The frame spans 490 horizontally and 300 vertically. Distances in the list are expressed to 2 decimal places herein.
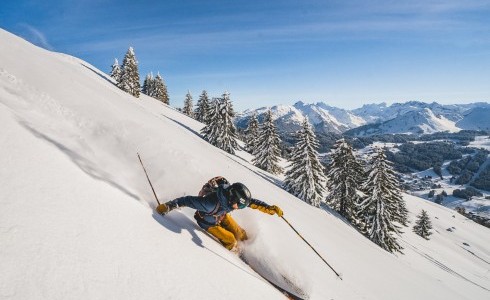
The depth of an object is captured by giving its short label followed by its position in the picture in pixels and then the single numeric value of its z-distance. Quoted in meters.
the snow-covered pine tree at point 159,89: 92.62
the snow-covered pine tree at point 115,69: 70.06
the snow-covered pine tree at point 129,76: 60.97
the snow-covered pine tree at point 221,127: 52.03
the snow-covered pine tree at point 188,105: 91.69
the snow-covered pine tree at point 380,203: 33.97
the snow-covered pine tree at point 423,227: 62.31
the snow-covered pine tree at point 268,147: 52.84
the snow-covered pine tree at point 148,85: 95.31
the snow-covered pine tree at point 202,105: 83.06
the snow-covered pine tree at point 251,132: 64.06
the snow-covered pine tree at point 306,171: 38.22
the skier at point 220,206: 6.67
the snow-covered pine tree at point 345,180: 39.50
